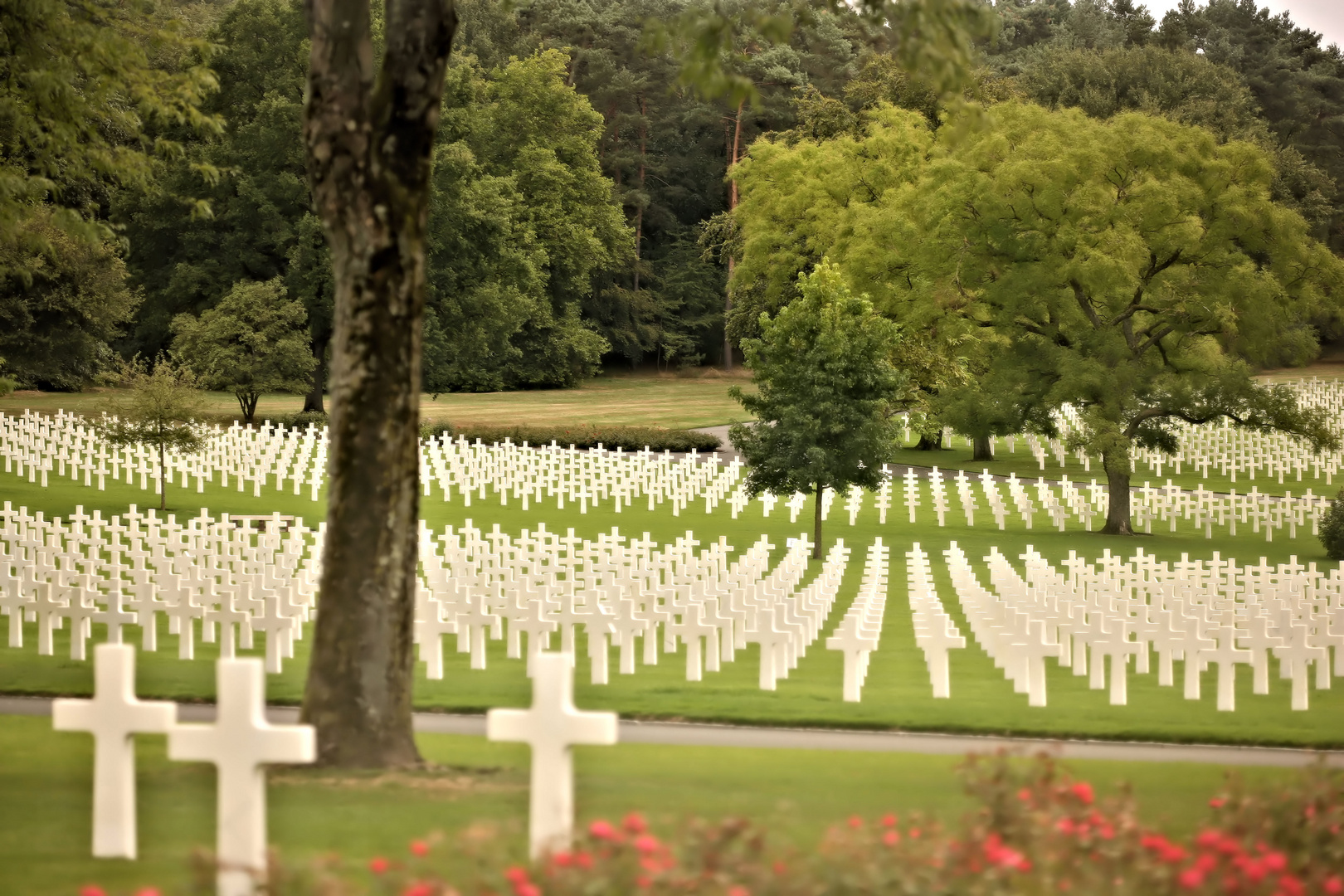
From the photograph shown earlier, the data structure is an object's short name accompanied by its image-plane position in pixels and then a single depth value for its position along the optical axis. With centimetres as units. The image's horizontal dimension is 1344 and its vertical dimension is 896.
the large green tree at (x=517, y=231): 10887
